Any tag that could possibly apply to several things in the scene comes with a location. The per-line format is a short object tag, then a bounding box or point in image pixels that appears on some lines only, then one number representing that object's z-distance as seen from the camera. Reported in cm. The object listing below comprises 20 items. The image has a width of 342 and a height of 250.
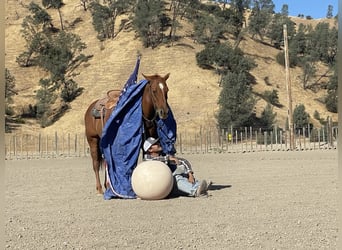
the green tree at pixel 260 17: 7750
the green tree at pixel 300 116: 4747
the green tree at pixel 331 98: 5659
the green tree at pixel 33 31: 6844
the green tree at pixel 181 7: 7325
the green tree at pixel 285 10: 8675
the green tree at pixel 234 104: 4422
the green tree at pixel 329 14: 10799
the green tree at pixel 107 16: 7075
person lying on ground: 1073
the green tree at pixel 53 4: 8731
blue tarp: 1063
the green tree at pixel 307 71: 6391
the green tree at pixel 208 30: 6638
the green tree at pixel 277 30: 7775
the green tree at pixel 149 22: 6475
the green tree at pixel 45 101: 5125
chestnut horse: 990
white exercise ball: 1014
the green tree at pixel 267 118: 4678
